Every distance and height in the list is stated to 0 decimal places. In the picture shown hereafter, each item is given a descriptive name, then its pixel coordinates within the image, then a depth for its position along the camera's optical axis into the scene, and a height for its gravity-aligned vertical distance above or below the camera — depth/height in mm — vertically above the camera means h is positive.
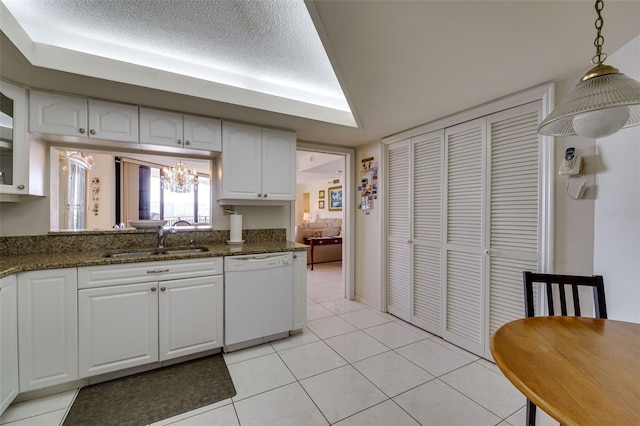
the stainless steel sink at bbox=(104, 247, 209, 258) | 2277 -379
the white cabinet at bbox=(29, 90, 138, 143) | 1888 +703
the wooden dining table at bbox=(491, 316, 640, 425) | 646 -479
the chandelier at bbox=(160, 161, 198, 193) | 2730 +340
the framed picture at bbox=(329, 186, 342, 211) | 8344 +432
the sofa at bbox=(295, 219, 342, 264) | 6104 -579
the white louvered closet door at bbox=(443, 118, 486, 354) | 2283 -219
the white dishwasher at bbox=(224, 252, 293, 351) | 2299 -789
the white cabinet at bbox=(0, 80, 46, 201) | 1768 +444
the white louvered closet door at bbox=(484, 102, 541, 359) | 1948 +31
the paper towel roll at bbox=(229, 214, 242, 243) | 2744 -170
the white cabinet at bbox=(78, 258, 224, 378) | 1830 -772
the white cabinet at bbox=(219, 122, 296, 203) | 2561 +482
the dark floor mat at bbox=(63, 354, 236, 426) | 1590 -1245
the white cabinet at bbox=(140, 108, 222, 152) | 2209 +715
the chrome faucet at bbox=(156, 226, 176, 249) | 2457 -224
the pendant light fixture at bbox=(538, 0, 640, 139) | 765 +332
